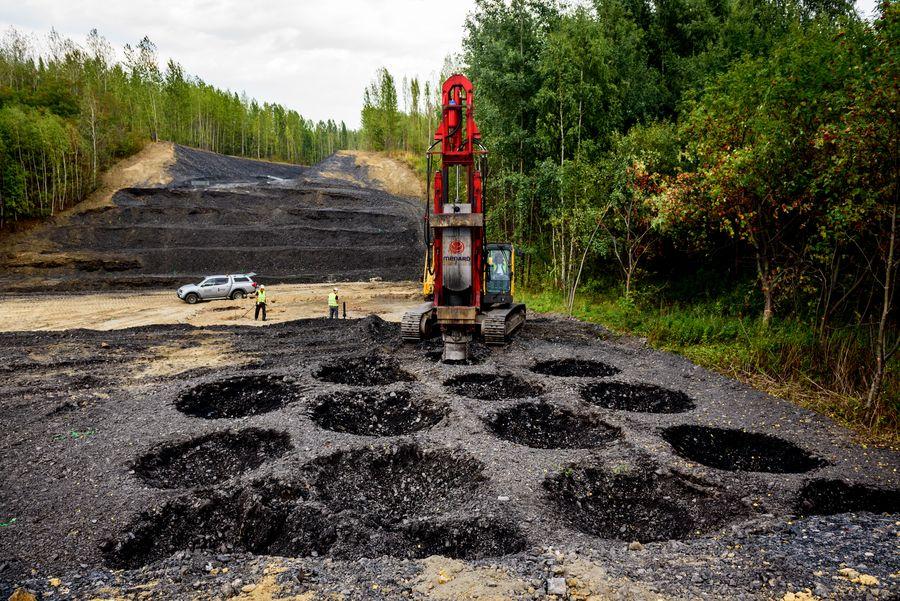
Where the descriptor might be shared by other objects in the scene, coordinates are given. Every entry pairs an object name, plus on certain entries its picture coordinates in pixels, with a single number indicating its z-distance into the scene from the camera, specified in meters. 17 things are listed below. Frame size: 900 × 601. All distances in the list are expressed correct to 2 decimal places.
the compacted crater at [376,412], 9.80
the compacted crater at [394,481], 6.82
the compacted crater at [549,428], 9.08
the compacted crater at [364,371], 12.52
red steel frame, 13.05
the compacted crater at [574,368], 13.13
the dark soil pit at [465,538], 5.79
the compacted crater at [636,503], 6.43
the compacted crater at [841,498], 6.64
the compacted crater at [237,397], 10.66
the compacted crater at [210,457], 7.83
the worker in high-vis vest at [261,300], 21.94
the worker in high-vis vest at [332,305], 21.52
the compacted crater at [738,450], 8.10
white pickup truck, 28.86
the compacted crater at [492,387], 11.35
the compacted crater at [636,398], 10.63
